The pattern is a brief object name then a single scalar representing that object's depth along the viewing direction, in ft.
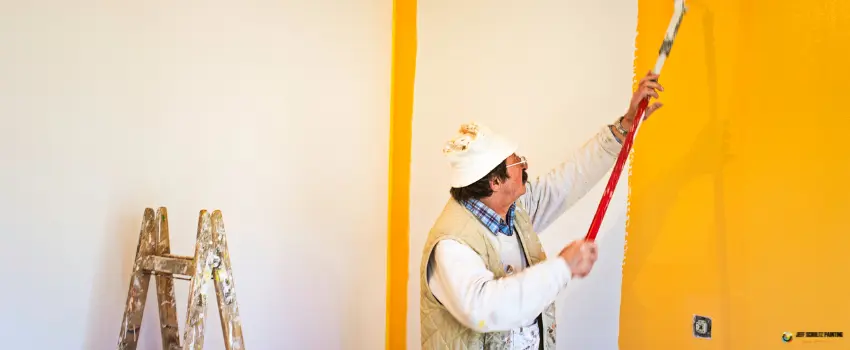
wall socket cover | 5.96
